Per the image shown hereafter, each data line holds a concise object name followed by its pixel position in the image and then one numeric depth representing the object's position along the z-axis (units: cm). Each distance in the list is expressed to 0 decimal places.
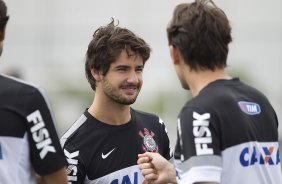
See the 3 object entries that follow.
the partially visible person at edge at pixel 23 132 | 766
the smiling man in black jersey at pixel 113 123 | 985
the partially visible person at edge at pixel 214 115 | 736
